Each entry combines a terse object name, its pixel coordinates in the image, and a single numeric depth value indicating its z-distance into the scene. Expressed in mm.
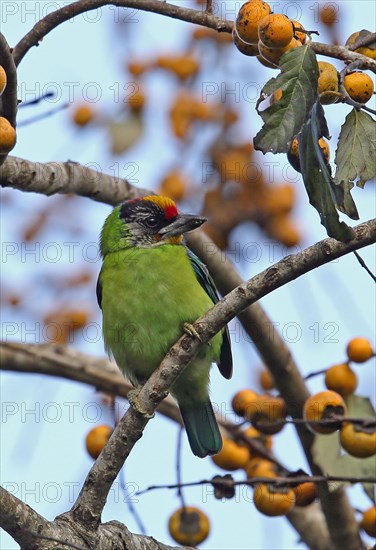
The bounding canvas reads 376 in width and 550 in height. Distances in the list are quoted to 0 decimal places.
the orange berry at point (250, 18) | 4738
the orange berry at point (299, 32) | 4742
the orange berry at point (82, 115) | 9258
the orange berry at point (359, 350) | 7012
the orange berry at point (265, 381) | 8672
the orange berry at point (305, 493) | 7168
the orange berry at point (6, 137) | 4598
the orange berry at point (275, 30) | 4605
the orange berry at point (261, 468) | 7254
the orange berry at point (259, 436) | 7813
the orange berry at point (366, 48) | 4887
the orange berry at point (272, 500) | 6992
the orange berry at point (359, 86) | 4617
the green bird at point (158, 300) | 6918
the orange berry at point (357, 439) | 6508
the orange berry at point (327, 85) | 4605
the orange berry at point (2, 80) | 4617
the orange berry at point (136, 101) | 9109
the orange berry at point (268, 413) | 7266
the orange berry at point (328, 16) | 7262
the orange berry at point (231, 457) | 7461
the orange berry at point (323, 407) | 6734
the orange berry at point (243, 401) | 7410
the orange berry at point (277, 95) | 4739
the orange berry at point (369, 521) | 7039
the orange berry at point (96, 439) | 7141
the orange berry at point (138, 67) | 9430
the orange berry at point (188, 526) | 7082
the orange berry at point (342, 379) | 7082
